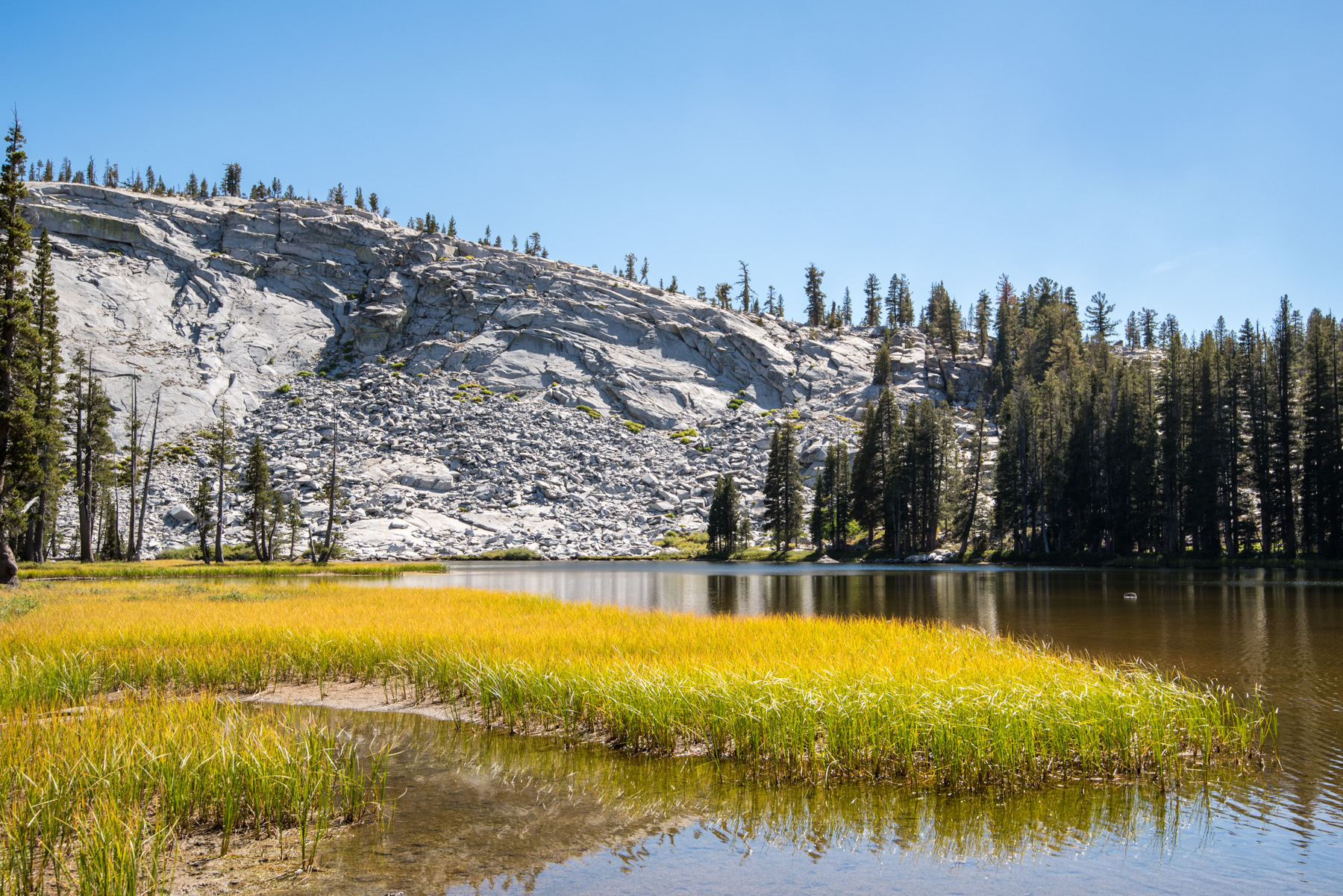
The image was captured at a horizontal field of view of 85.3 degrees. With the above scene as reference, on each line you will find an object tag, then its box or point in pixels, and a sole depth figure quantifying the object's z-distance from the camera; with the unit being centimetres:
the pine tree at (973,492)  7650
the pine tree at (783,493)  8569
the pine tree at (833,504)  8469
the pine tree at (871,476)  8419
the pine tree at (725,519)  8338
